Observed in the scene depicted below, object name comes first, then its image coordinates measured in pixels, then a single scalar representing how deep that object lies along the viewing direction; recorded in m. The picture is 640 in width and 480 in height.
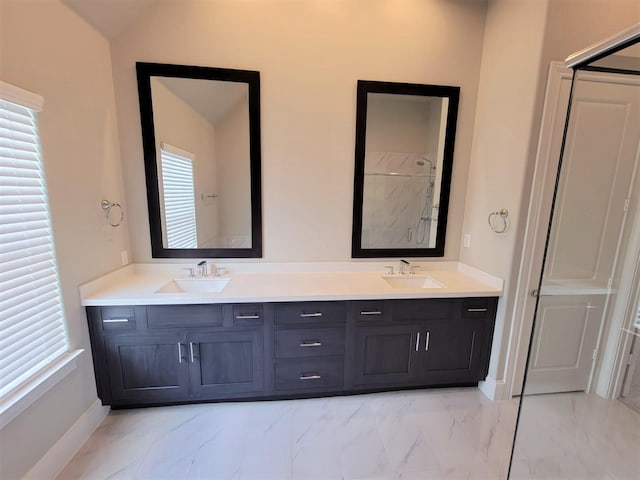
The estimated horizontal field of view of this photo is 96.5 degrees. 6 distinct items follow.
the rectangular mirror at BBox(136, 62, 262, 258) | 2.18
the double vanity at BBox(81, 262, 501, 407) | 1.93
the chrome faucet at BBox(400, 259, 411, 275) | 2.52
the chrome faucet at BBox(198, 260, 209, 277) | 2.34
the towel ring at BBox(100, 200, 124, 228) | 2.01
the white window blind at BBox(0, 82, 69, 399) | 1.31
